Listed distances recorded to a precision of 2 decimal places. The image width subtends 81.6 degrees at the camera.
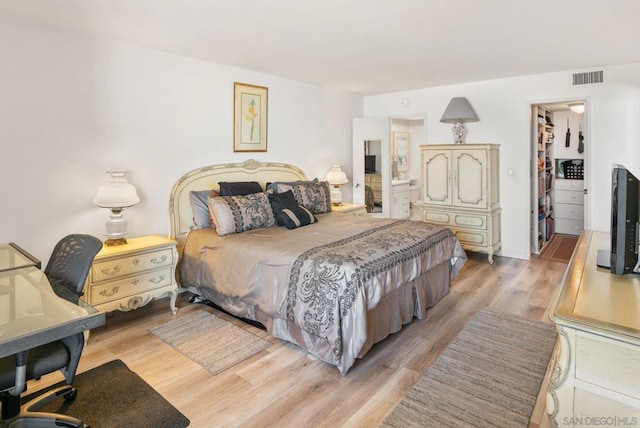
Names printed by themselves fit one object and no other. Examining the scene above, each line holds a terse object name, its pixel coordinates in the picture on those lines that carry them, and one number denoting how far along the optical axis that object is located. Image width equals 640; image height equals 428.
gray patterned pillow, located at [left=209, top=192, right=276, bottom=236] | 3.53
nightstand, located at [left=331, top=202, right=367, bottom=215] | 5.14
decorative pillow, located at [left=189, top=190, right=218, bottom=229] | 3.83
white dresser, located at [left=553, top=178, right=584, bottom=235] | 6.38
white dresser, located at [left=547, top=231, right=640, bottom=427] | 1.26
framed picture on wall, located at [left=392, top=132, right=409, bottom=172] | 7.88
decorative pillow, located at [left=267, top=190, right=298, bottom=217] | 3.93
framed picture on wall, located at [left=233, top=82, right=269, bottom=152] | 4.38
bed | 2.48
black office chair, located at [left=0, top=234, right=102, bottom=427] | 1.56
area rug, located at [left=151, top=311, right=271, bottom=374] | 2.69
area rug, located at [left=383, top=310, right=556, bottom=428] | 2.06
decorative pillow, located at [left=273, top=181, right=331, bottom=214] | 4.41
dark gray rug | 2.05
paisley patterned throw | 2.44
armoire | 5.01
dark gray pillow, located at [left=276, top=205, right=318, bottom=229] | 3.77
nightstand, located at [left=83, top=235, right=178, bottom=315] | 2.97
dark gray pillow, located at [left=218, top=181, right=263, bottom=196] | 4.04
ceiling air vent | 4.43
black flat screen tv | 1.70
